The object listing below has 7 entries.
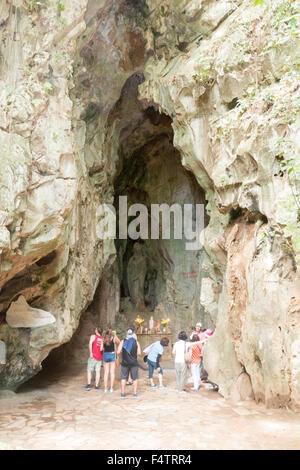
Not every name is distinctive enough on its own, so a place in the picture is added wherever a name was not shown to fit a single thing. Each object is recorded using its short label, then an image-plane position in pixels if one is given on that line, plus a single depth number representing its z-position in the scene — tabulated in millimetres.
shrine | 14656
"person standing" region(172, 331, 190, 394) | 8383
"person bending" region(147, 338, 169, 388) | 8773
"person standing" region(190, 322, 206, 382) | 9391
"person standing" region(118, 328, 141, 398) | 7852
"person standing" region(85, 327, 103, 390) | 8828
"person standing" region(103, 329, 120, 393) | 8461
